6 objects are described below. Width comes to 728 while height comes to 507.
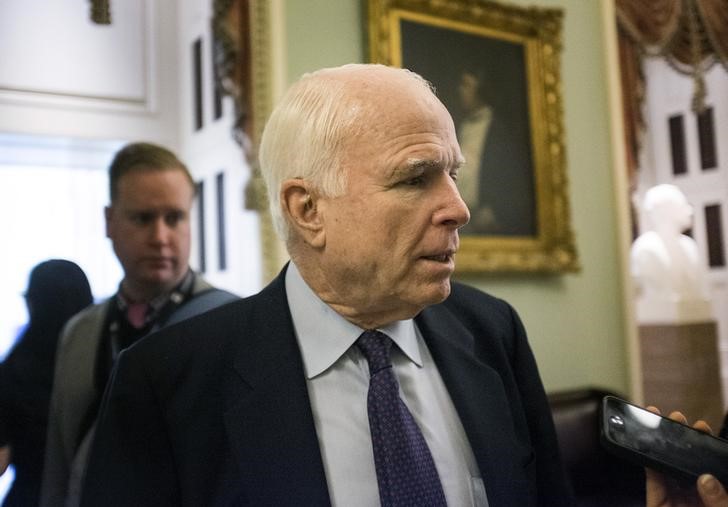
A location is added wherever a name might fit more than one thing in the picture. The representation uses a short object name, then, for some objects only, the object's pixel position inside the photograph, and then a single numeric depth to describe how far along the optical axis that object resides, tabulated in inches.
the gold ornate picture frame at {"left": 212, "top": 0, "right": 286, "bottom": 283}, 70.8
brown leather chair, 94.4
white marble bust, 138.1
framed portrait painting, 93.6
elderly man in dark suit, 40.9
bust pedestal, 126.8
